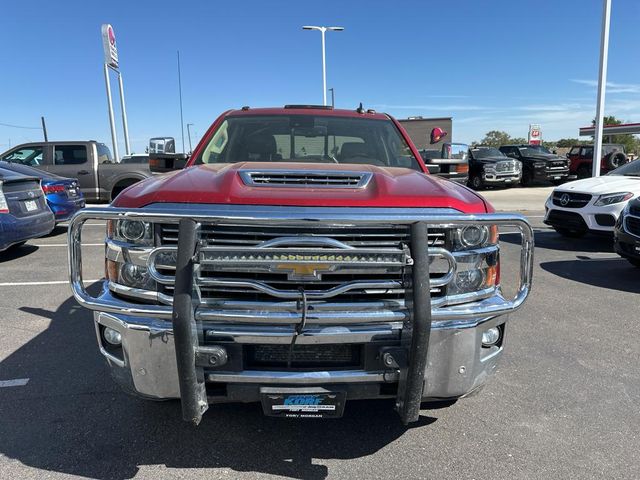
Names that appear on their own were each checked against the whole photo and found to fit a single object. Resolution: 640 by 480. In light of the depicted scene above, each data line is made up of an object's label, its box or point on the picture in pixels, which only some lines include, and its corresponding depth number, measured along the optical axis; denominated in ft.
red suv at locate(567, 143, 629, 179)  65.31
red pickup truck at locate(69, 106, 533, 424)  6.88
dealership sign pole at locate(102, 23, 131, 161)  70.13
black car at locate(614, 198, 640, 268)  19.76
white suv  25.66
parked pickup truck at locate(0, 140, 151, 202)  41.75
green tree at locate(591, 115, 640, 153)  183.73
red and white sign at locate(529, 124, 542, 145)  98.94
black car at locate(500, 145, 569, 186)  65.82
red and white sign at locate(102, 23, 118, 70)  71.51
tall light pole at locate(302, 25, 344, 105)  85.98
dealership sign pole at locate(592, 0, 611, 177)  46.42
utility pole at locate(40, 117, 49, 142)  99.97
